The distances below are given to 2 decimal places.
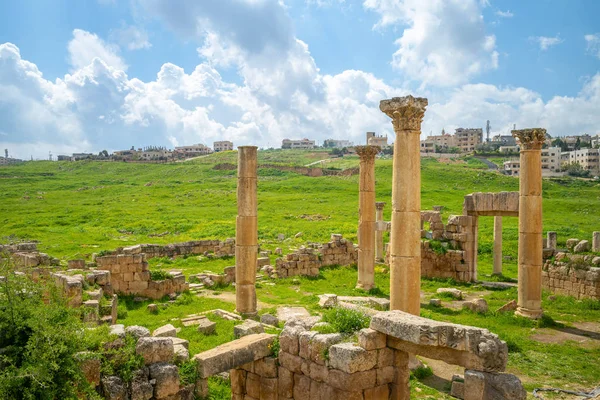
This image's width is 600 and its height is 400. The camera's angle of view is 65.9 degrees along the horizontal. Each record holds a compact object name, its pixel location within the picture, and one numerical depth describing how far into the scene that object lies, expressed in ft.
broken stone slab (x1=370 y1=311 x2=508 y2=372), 23.72
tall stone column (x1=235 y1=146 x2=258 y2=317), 53.21
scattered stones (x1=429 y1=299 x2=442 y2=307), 59.06
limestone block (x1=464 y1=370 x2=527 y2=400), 22.79
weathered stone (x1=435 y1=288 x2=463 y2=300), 64.75
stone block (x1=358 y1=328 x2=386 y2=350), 26.86
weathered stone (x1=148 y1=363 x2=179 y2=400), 26.89
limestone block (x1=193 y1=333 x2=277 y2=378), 29.53
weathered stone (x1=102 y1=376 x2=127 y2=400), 25.05
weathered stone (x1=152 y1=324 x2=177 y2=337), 36.88
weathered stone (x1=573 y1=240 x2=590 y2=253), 71.01
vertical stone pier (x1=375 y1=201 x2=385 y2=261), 93.81
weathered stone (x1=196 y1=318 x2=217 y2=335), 43.75
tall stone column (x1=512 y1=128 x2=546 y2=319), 53.62
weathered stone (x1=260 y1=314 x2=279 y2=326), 45.39
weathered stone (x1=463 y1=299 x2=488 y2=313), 55.93
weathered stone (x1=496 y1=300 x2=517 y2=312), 56.34
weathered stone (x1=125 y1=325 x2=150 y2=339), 28.09
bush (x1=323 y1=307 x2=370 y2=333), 29.37
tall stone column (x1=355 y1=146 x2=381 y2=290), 67.82
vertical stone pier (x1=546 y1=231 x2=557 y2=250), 82.53
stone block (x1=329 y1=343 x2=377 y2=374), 26.18
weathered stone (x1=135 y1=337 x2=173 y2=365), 27.22
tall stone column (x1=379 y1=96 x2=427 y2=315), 37.40
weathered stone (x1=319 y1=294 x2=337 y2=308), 53.97
